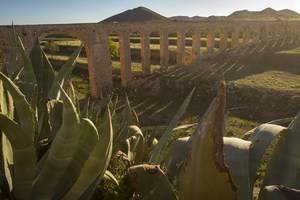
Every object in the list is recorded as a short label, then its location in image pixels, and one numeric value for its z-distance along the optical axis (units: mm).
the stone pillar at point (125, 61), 11786
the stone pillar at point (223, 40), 16953
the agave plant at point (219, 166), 639
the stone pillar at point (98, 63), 10626
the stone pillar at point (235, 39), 17829
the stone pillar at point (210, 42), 15945
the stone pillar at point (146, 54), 12569
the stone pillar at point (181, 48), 14058
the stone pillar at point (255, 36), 19976
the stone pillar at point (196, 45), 14813
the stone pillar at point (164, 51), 13376
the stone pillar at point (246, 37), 19084
